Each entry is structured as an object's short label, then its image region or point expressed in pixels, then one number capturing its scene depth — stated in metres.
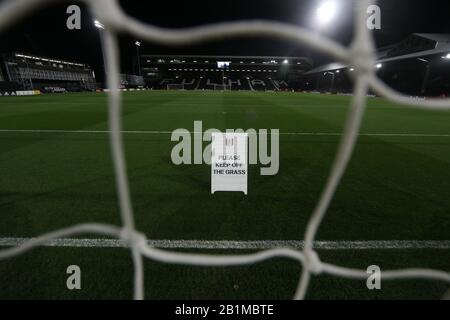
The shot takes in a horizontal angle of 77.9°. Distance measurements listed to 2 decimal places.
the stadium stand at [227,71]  49.75
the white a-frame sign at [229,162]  2.20
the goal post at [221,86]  47.01
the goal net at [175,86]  47.62
